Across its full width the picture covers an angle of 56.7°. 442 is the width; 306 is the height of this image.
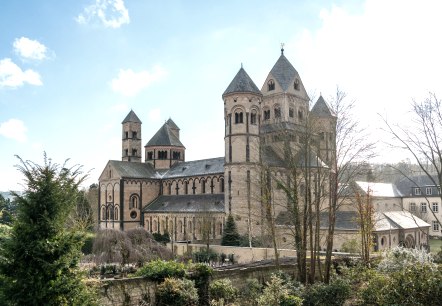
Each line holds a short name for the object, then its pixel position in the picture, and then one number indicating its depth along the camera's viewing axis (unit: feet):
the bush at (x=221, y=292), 56.59
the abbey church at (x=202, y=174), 138.72
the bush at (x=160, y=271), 53.47
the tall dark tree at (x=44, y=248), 35.58
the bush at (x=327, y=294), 53.16
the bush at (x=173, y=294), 51.96
